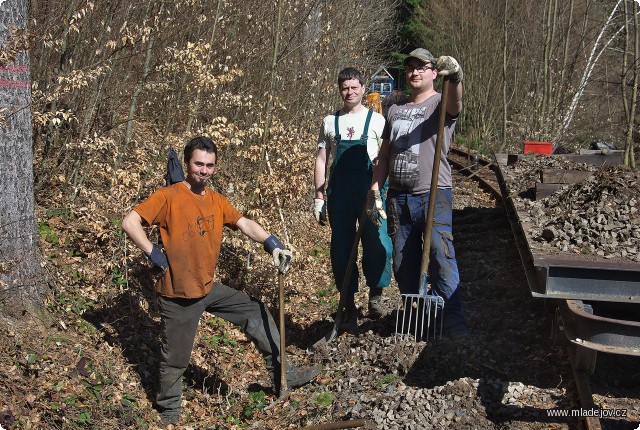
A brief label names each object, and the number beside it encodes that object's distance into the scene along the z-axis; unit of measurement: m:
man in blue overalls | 6.65
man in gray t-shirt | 6.11
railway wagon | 4.77
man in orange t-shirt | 5.16
